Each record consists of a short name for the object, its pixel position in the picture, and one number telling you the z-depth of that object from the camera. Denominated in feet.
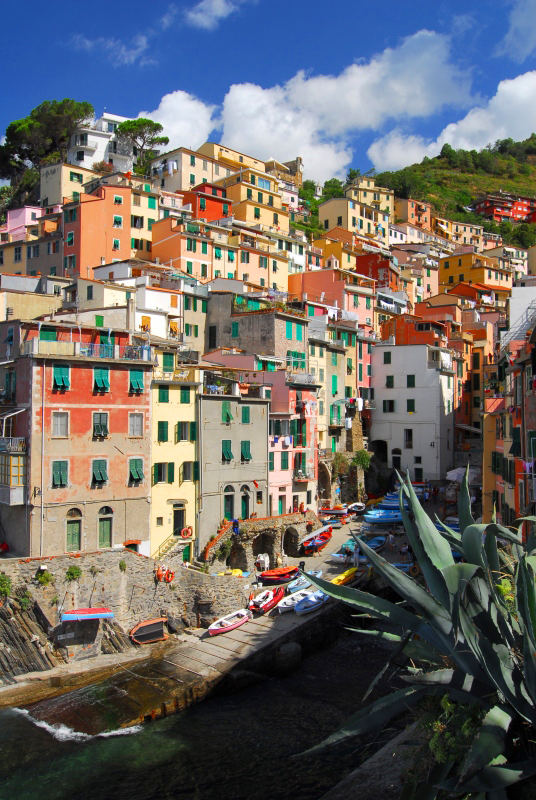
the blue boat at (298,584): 122.72
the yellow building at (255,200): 254.27
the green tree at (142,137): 312.89
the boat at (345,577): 125.00
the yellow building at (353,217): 326.03
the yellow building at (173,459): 121.90
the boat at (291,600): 115.44
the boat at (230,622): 108.47
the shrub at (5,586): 96.53
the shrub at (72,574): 101.91
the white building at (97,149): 284.00
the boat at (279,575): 127.34
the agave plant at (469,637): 34.19
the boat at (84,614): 98.07
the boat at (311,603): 114.52
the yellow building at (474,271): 314.55
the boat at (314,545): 142.41
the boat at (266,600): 115.14
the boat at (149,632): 106.22
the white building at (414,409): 188.85
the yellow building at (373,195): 374.63
